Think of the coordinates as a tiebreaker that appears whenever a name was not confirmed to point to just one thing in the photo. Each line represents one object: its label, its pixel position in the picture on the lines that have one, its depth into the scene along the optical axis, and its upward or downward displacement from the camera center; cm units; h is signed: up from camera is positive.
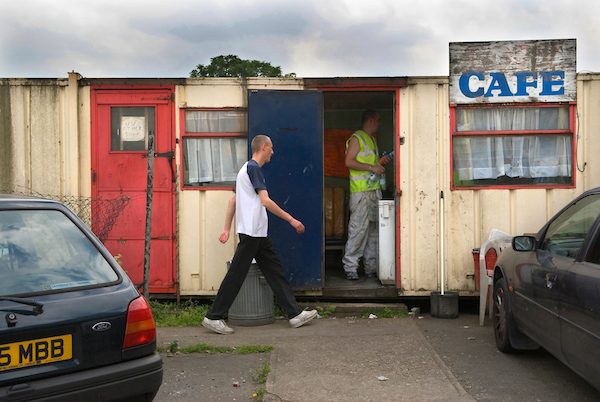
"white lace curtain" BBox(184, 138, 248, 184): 739 +56
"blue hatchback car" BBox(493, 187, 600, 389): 371 -66
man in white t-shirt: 616 -29
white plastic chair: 661 -72
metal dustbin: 663 -111
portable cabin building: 718 +43
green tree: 3568 +826
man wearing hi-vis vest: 790 +17
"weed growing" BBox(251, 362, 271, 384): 477 -140
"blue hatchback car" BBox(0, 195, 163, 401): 278 -55
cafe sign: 716 +154
